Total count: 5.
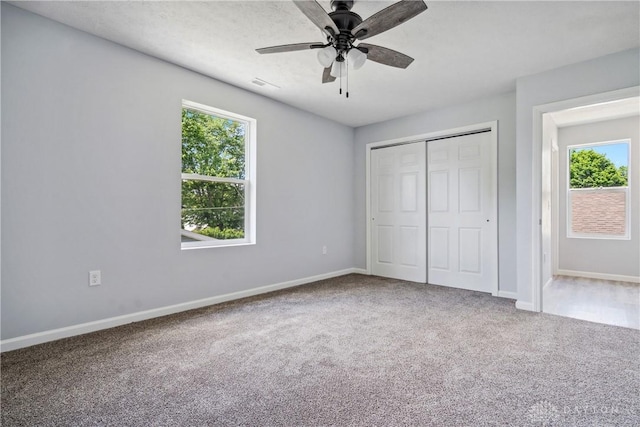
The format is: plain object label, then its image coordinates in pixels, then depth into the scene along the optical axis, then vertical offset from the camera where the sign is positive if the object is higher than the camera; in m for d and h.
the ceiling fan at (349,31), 1.78 +1.15
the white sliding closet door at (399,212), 4.76 +0.04
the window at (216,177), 3.44 +0.43
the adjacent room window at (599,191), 4.74 +0.38
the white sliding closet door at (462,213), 4.09 +0.02
